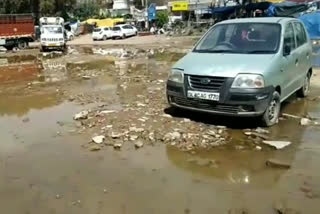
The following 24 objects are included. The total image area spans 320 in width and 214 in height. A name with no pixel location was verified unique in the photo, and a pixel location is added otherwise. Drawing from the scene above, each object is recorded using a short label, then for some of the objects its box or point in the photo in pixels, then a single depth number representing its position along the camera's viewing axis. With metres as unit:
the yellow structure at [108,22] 57.34
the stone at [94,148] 6.25
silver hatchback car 6.48
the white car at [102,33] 46.22
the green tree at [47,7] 55.41
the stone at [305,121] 7.28
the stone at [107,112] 8.41
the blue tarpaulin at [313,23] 28.53
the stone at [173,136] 6.53
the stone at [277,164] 5.40
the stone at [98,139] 6.59
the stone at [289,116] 7.76
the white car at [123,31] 47.12
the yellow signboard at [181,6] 54.31
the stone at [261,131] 6.76
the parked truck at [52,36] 30.88
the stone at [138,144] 6.28
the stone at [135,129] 6.96
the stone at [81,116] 8.15
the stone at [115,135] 6.72
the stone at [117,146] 6.28
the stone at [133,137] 6.58
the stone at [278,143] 6.13
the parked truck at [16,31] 33.91
